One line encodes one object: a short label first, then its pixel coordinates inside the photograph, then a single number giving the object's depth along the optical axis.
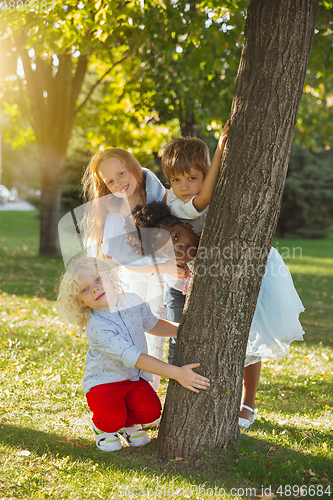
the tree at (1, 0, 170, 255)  10.38
